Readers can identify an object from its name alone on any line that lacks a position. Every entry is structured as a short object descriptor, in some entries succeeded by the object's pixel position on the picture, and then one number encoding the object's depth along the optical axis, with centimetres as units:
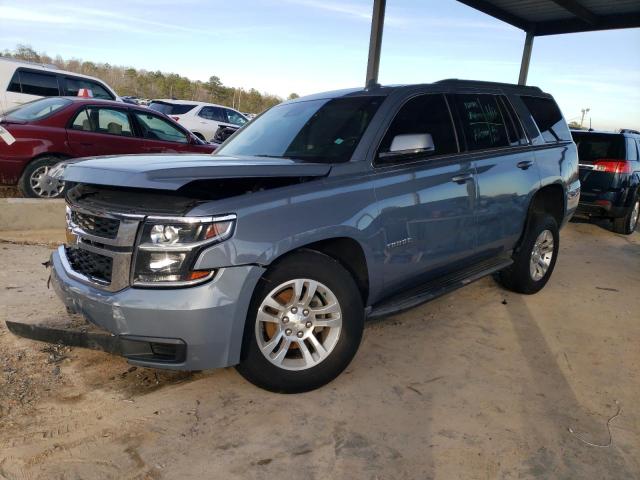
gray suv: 262
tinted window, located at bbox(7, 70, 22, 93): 1077
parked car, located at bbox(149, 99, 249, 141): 1530
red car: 693
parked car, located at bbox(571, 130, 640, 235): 853
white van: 1075
